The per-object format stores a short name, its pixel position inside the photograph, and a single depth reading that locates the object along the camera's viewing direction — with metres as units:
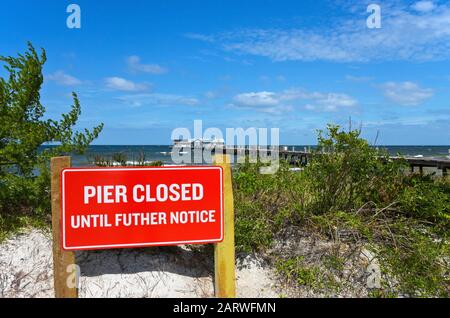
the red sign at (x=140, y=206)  3.46
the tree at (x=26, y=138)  4.91
